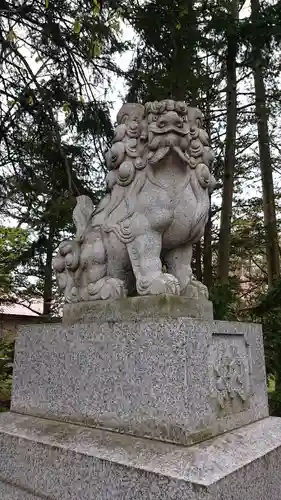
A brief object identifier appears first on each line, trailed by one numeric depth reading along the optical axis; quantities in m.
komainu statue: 1.95
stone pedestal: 1.50
